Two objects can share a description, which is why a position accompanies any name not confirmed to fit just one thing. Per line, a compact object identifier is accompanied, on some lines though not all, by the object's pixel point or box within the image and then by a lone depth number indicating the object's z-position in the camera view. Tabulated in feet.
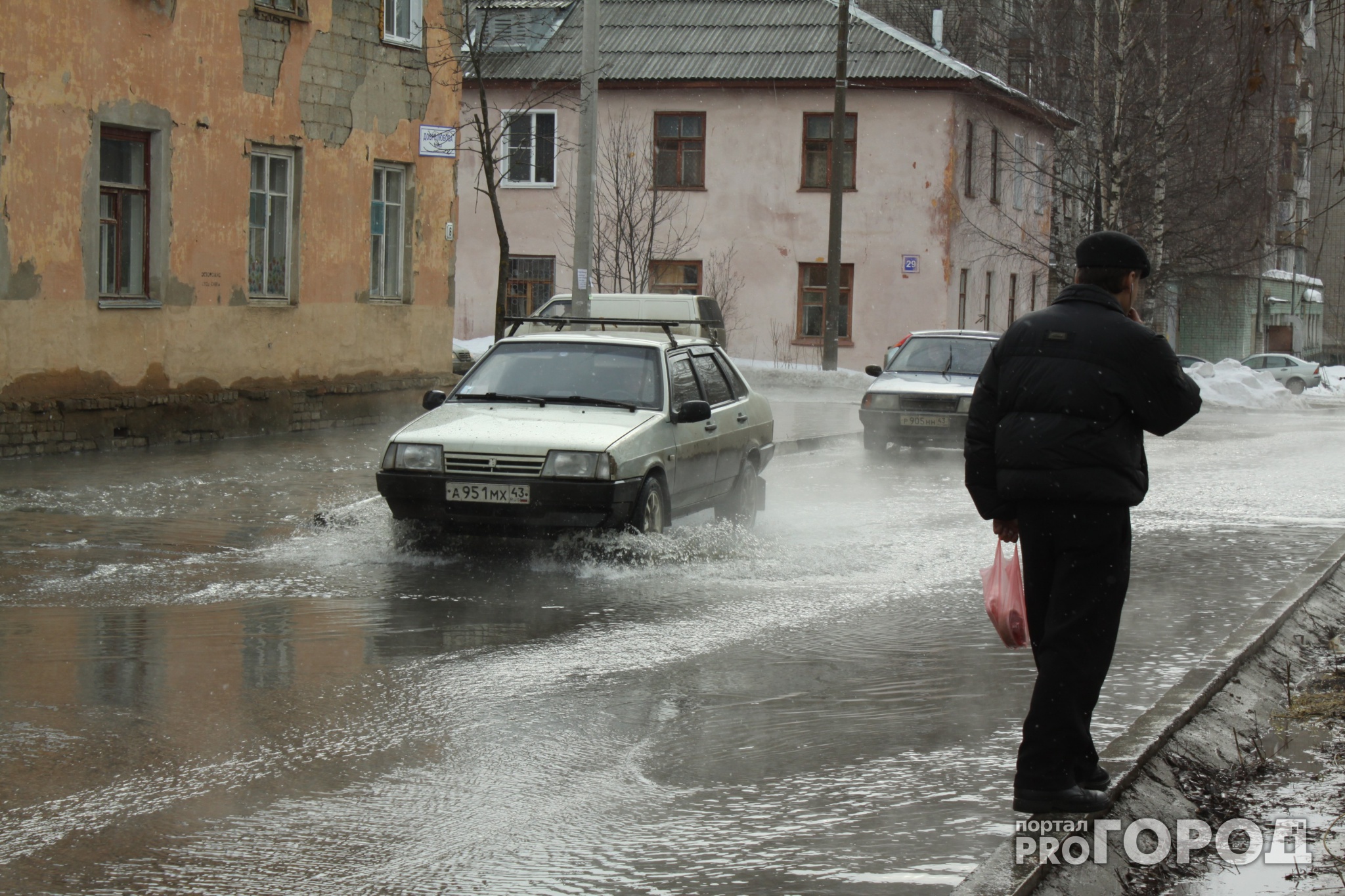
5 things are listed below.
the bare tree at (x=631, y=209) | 113.91
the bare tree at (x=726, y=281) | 126.00
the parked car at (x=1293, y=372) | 154.20
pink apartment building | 121.49
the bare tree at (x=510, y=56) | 127.13
